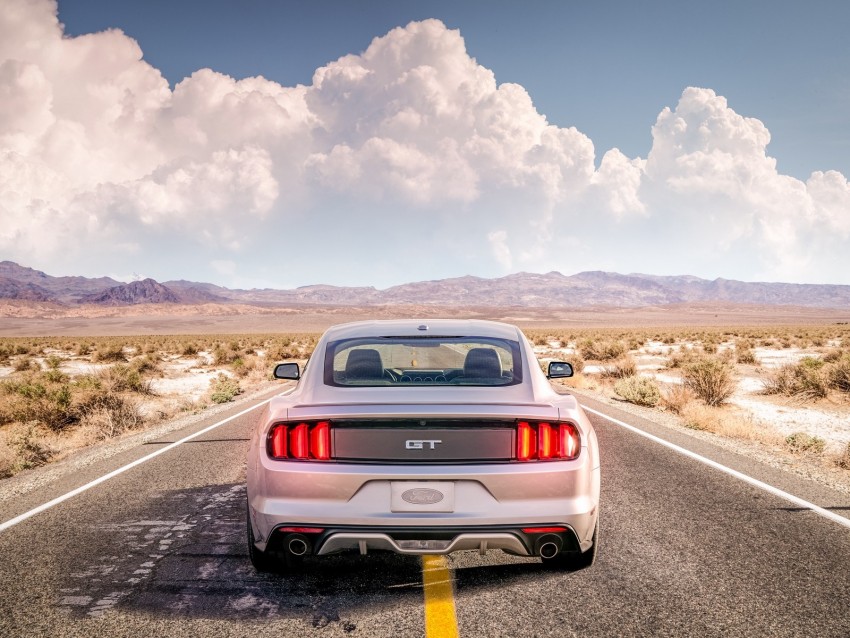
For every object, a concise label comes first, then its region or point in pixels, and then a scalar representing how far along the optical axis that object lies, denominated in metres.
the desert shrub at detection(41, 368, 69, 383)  17.11
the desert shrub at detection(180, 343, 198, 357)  34.59
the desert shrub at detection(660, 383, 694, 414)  12.59
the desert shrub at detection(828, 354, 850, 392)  15.20
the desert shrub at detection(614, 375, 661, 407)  13.42
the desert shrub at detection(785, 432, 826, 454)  8.23
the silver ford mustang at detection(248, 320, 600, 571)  3.10
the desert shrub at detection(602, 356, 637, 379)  20.00
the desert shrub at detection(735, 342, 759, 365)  25.02
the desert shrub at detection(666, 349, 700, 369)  22.84
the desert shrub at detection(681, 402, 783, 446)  9.46
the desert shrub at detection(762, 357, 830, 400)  14.57
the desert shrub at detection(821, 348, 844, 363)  21.91
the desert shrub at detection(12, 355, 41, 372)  25.19
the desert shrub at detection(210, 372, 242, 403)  13.95
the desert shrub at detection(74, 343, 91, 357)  35.56
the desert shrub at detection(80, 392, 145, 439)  10.80
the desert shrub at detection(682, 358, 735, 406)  13.84
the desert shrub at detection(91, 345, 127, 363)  30.79
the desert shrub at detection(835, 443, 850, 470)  7.22
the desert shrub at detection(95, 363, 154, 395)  16.30
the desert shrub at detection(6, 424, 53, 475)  7.72
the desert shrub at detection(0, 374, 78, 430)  11.66
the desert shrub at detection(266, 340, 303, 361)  29.48
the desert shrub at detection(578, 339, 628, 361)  27.56
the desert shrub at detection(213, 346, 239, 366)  29.02
